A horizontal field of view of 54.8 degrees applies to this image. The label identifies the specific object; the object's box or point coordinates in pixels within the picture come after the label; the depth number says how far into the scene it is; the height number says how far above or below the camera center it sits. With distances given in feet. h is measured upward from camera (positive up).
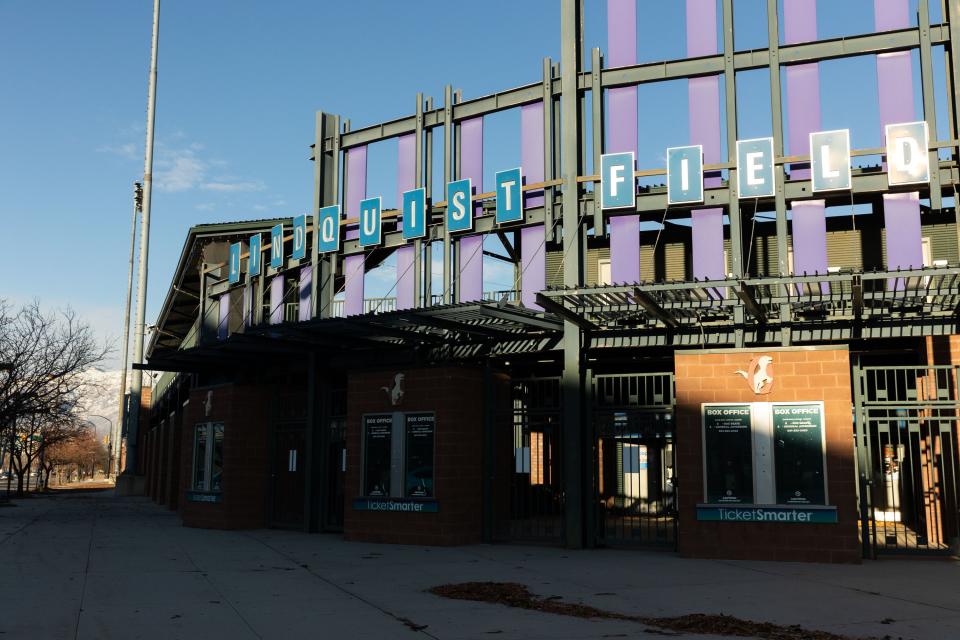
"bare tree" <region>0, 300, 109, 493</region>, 104.01 +10.22
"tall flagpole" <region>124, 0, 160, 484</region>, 145.89 +33.64
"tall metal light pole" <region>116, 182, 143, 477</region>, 198.31 +30.00
